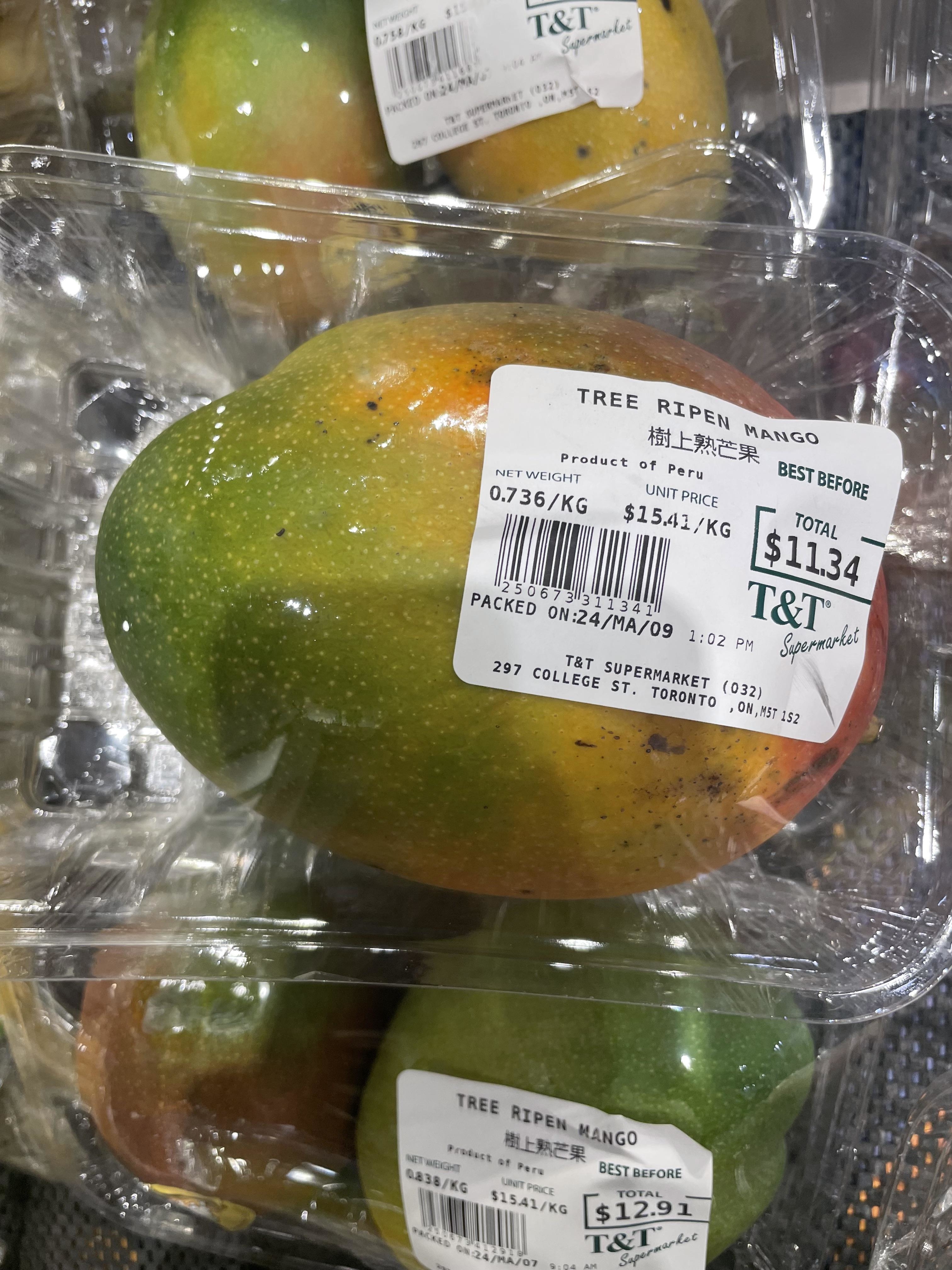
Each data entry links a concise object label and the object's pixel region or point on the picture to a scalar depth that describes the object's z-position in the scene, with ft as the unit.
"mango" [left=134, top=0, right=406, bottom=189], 0.59
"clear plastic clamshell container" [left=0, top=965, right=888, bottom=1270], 0.59
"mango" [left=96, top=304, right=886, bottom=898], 0.39
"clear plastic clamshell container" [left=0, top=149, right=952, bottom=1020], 0.53
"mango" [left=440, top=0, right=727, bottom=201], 0.60
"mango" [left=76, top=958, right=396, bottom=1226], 0.57
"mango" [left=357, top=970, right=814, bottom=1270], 0.52
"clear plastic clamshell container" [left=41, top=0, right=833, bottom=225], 0.72
